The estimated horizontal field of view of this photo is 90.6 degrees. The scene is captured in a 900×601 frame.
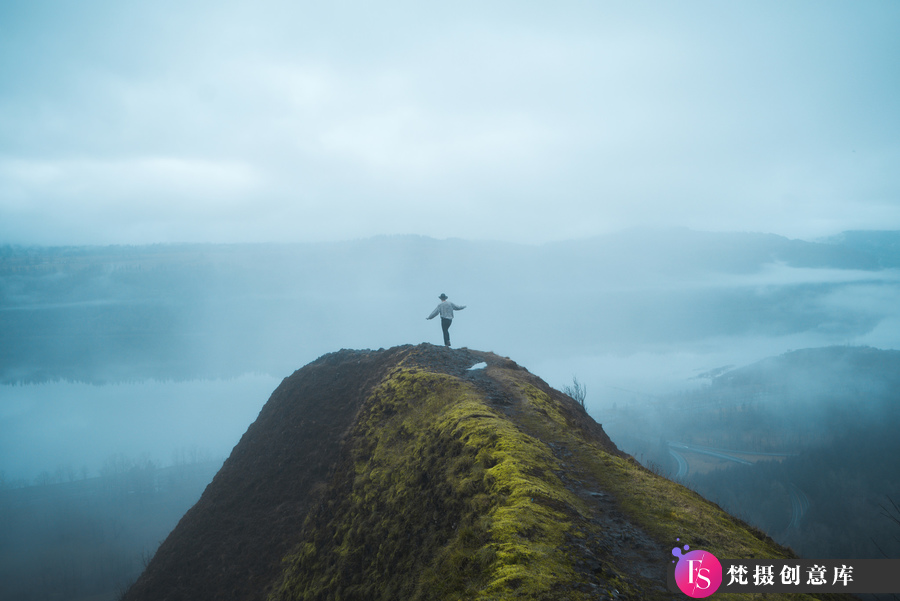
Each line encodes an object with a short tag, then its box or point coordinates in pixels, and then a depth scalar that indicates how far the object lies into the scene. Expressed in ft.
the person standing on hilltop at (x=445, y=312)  95.35
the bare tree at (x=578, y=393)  112.41
